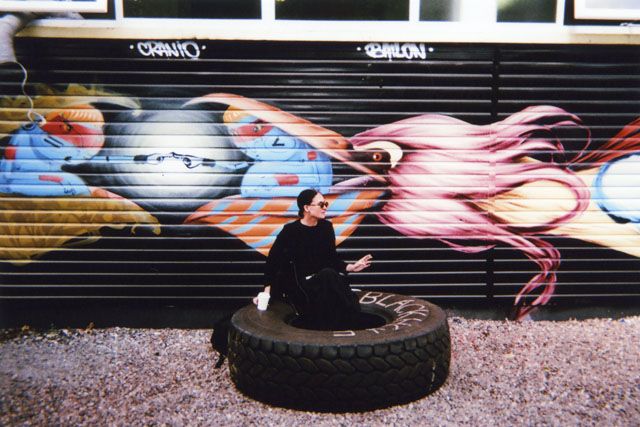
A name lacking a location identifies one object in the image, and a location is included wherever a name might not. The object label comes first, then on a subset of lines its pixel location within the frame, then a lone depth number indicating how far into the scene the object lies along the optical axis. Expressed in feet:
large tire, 10.20
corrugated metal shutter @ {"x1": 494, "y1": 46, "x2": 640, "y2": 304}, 16.61
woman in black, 12.31
